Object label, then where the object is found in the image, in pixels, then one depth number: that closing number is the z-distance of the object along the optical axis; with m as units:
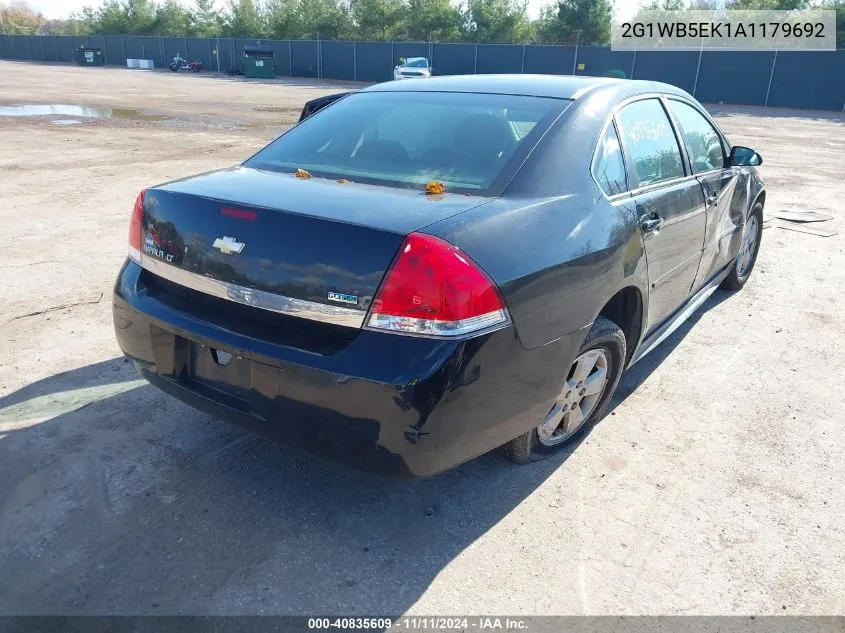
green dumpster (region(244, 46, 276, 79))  43.06
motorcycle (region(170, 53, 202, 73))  50.97
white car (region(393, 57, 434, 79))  30.56
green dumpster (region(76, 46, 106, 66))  57.97
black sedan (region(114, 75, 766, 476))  2.09
